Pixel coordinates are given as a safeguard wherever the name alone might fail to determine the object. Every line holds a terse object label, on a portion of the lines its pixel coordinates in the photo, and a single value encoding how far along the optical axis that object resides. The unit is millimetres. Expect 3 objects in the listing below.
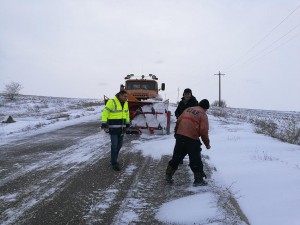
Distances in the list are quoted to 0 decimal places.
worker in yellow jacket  5868
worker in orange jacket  4754
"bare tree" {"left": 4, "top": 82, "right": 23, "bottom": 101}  43576
